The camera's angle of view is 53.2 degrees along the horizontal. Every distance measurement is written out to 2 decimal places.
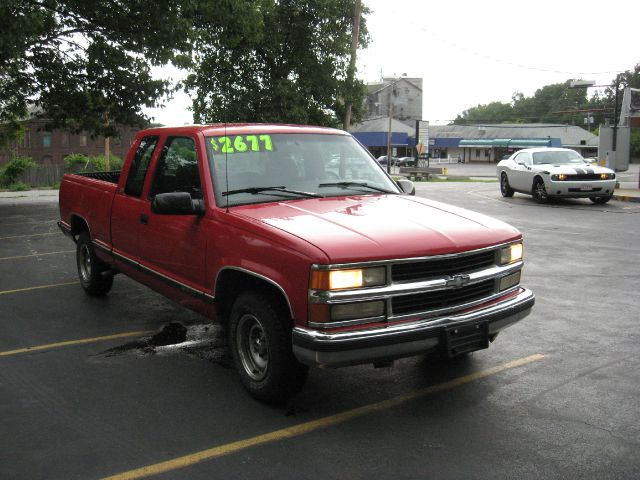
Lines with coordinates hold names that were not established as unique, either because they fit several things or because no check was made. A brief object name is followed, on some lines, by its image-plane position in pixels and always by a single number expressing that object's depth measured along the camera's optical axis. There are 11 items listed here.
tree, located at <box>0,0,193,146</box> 18.95
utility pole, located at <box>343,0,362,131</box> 29.42
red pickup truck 3.76
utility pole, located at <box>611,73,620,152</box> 27.61
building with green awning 88.69
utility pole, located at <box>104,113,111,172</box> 41.50
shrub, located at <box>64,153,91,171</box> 42.69
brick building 72.75
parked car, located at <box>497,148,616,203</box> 18.14
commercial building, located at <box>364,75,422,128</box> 110.06
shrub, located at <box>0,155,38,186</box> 39.34
